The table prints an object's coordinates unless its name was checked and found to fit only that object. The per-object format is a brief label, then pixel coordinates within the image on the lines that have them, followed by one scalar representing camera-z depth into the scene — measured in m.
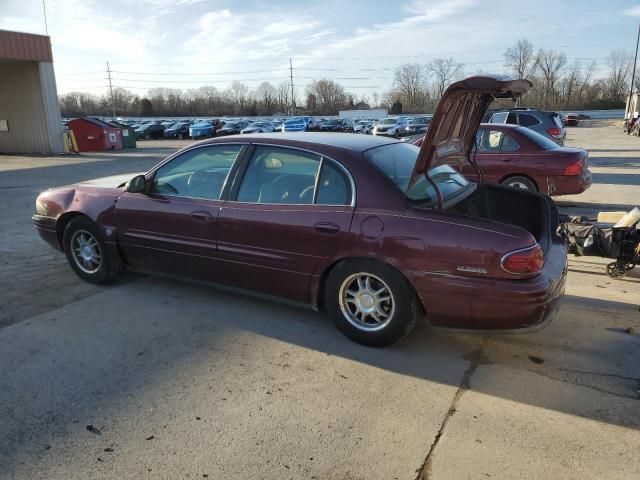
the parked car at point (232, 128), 43.92
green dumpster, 29.88
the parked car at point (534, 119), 14.10
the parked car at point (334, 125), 44.38
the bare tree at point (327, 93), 109.43
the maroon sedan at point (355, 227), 3.20
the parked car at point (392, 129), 39.53
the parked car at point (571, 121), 51.22
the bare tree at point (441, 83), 105.09
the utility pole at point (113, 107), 92.56
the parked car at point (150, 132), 44.67
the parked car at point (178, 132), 43.97
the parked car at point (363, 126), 43.53
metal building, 21.39
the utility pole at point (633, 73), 47.12
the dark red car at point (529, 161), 8.31
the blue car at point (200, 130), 41.62
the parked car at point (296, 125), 42.31
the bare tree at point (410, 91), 106.78
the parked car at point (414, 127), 39.38
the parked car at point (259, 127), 41.54
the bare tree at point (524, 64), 95.12
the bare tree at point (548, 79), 89.44
